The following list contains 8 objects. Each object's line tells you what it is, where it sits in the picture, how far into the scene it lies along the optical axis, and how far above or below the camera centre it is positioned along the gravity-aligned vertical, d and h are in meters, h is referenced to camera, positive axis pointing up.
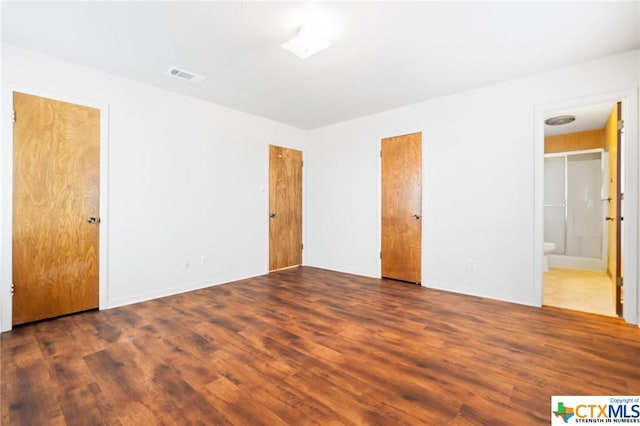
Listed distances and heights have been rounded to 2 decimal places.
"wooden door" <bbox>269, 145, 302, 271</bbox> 4.99 +0.09
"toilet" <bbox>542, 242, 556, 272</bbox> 5.07 -0.65
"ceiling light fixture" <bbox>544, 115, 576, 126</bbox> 4.42 +1.48
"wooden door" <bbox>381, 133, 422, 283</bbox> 4.16 +0.08
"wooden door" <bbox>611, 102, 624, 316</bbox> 2.86 -0.01
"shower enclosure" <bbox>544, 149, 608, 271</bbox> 5.22 +0.07
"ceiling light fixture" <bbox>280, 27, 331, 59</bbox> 2.32 +1.42
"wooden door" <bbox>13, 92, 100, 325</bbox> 2.67 +0.05
